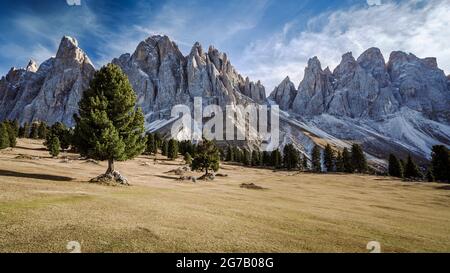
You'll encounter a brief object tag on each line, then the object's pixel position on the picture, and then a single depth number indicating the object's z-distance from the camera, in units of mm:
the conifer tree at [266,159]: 148912
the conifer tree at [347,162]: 117312
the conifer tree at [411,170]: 98812
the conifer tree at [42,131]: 158500
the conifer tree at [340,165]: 124500
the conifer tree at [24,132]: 157625
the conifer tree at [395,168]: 104462
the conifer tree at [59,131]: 104106
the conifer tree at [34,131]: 156725
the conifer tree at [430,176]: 92412
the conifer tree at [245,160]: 147975
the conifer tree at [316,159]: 132125
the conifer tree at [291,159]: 136000
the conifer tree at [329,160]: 128500
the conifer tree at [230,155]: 165375
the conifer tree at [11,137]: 92812
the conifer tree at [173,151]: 119125
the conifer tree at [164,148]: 139762
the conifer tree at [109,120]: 31547
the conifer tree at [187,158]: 97338
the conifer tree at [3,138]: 78688
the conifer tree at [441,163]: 83312
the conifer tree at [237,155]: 162062
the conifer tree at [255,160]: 147250
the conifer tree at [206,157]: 67625
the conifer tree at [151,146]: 135125
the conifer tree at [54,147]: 77738
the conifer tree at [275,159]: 141875
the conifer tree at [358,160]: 117112
